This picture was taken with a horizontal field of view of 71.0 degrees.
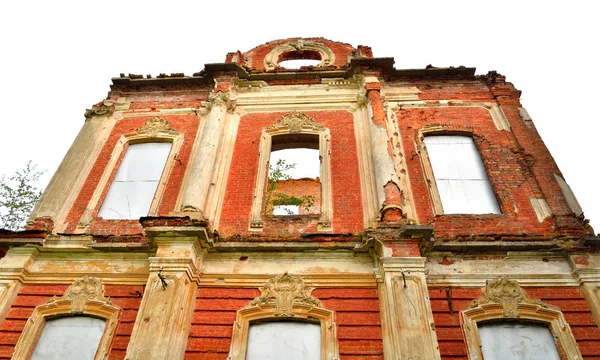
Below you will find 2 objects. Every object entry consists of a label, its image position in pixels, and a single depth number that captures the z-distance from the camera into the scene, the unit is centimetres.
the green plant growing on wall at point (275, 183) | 865
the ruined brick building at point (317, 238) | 602
